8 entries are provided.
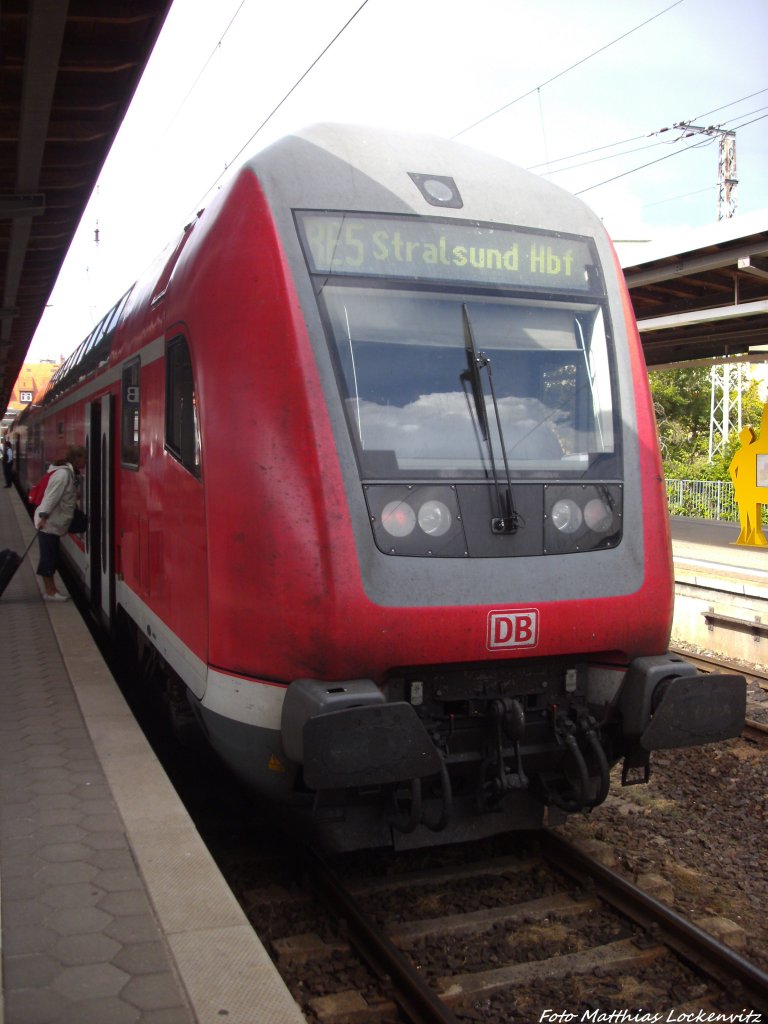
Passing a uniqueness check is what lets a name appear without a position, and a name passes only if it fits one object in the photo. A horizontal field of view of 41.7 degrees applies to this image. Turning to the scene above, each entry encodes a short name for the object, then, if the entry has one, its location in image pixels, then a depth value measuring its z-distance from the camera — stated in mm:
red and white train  3934
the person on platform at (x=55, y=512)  9812
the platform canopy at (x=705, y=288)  10344
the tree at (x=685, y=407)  33656
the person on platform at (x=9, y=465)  37109
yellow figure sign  13805
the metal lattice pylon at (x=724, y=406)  28062
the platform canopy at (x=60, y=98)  6301
